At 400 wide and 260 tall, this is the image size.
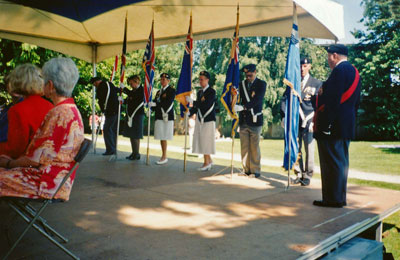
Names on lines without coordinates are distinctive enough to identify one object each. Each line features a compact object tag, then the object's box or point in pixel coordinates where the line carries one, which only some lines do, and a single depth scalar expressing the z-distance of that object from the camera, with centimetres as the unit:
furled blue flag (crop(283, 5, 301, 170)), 546
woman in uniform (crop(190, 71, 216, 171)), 745
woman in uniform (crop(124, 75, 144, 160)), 889
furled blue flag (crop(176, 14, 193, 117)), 732
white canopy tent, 662
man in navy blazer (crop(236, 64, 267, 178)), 667
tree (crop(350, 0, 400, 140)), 2712
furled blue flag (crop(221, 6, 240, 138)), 650
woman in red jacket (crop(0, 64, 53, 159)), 301
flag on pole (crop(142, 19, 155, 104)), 803
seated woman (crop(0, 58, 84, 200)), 262
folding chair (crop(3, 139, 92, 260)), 259
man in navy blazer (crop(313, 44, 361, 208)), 458
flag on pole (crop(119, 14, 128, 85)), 882
